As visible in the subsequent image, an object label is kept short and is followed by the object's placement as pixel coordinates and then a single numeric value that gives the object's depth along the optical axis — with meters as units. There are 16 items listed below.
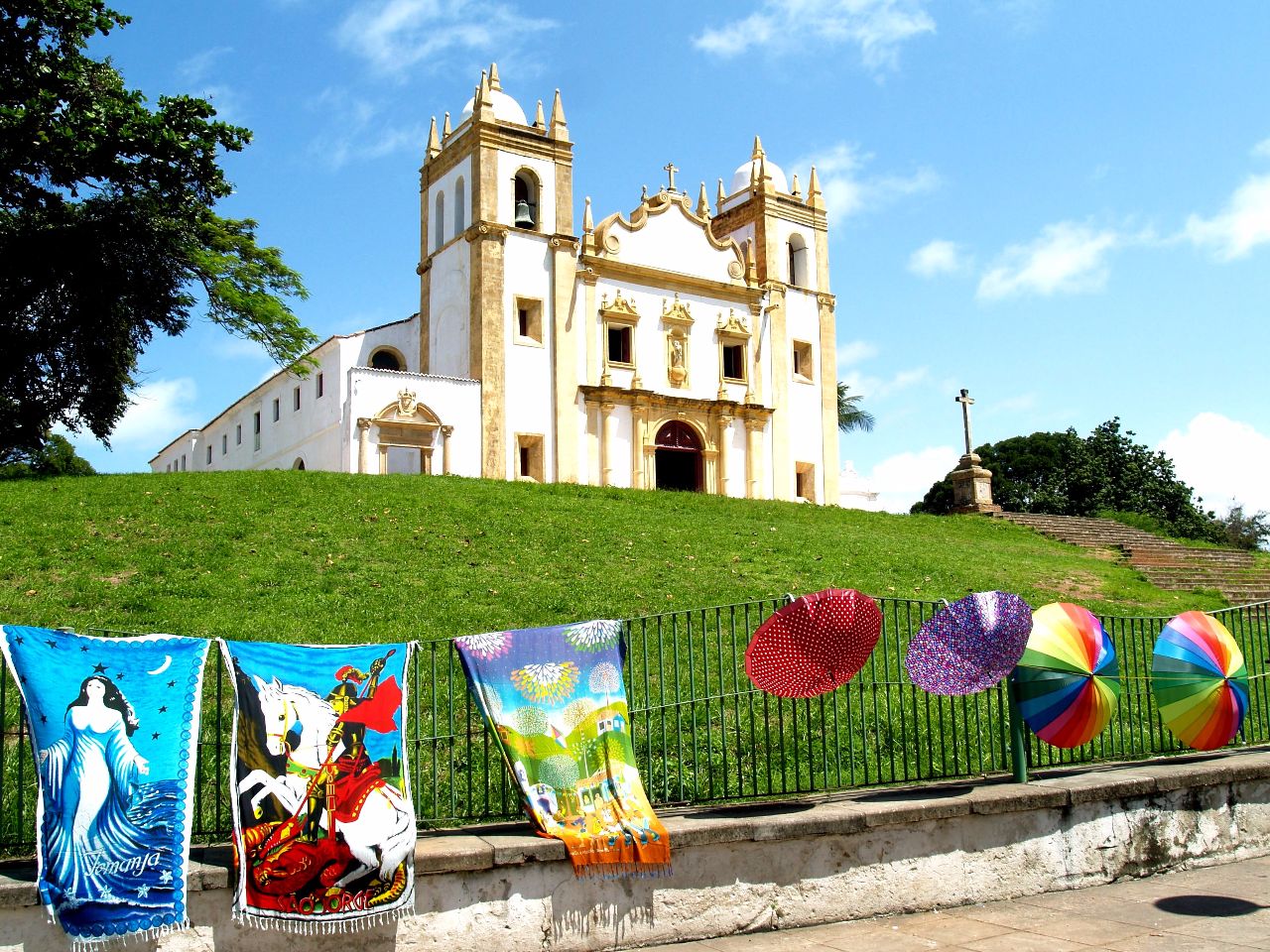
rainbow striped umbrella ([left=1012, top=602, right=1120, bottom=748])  7.18
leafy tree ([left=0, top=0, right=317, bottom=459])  22.50
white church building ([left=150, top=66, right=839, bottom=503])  31.59
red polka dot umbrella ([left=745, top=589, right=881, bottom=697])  6.70
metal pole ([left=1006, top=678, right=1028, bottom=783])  7.35
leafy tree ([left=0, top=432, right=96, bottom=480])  45.94
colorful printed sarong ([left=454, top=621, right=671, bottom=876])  5.91
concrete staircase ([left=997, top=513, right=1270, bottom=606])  24.42
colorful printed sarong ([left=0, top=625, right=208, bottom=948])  4.97
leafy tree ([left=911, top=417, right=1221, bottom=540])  48.28
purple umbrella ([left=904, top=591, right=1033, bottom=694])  6.95
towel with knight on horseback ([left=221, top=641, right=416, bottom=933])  5.26
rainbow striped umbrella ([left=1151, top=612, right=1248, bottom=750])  7.65
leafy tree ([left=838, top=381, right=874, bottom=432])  46.47
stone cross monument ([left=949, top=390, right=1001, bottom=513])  34.75
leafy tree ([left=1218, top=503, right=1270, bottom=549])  49.91
